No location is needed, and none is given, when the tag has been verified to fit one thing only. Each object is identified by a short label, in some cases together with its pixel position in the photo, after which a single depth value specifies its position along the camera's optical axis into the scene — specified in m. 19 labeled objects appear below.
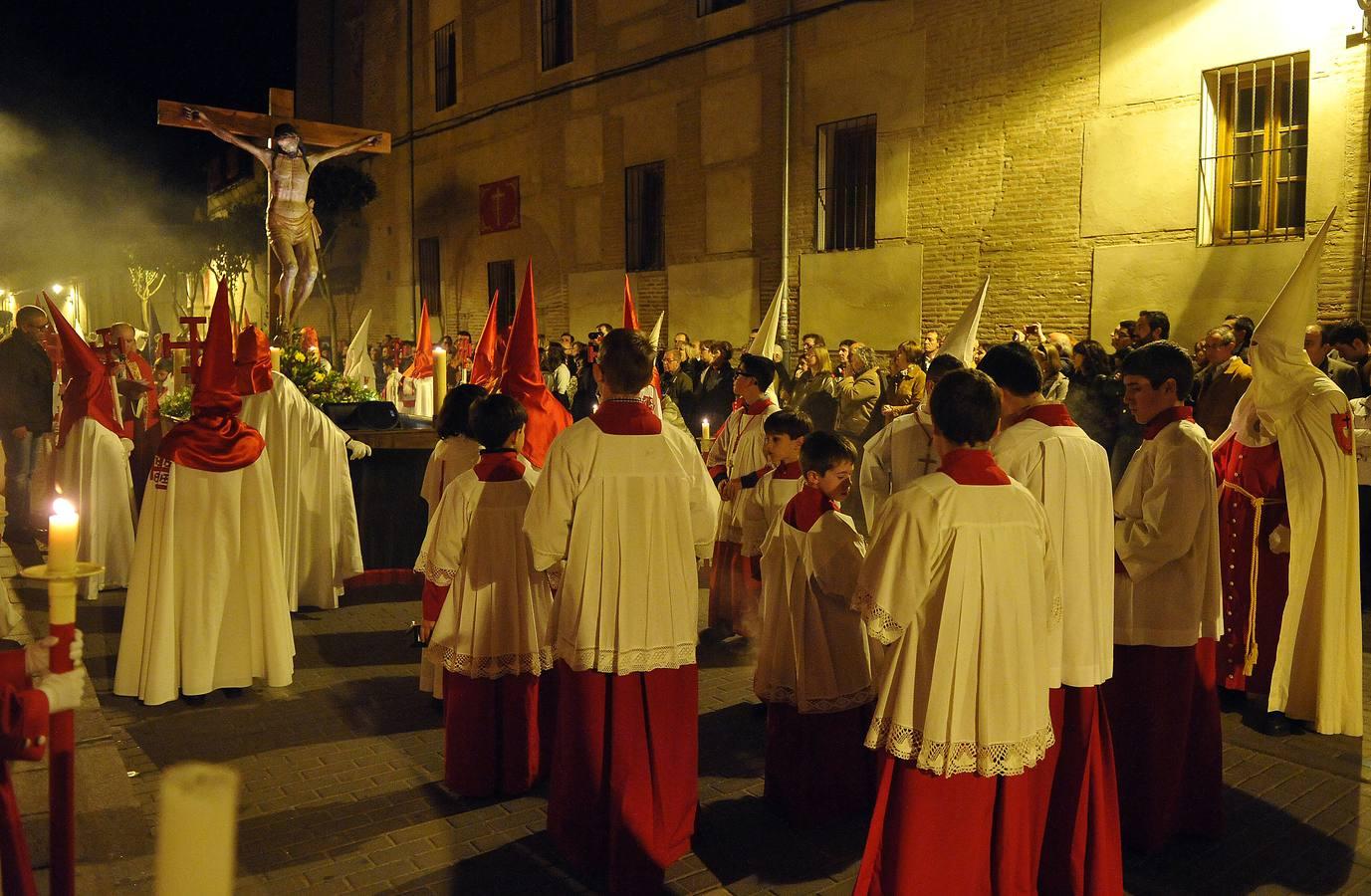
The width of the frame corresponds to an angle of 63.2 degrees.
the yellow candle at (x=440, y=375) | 8.08
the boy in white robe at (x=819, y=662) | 4.42
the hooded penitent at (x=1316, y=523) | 5.34
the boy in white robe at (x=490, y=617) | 4.71
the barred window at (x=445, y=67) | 26.12
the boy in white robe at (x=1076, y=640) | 3.66
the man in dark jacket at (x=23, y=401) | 10.48
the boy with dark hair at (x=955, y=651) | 3.19
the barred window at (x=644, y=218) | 19.95
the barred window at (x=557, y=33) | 22.11
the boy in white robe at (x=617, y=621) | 3.96
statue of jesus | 10.85
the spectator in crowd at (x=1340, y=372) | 8.43
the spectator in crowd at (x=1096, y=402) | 9.38
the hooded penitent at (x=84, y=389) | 8.24
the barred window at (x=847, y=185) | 16.02
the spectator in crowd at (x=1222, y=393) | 8.48
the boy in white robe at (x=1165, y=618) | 4.20
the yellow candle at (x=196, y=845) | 1.78
